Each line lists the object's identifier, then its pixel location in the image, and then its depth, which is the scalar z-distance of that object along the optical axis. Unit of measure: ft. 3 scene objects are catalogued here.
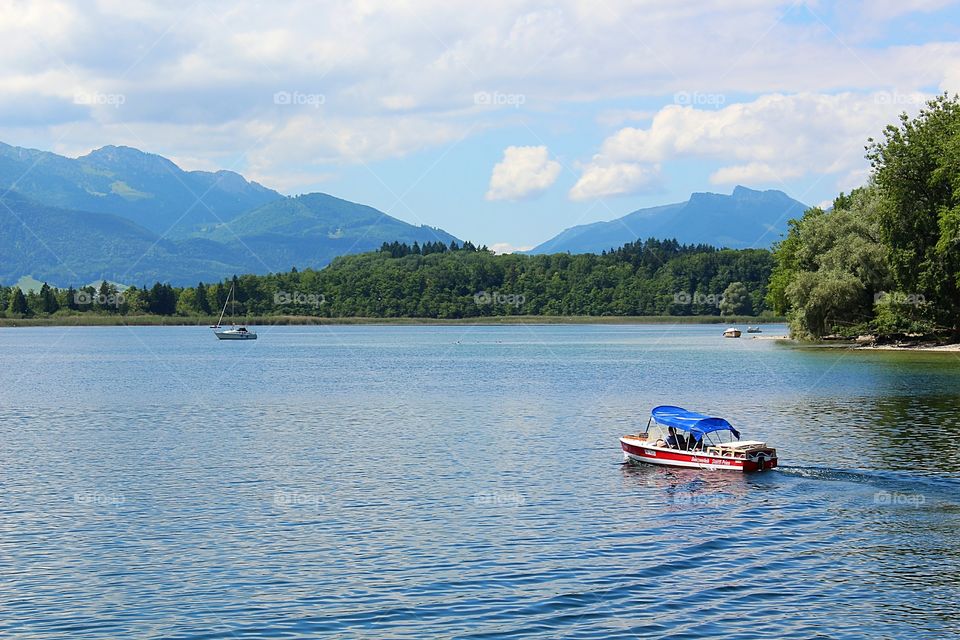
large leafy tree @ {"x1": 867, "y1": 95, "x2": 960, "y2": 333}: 378.12
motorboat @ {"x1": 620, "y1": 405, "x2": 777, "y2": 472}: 143.33
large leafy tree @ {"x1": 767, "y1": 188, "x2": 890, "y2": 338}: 440.86
